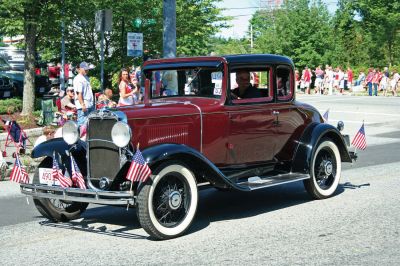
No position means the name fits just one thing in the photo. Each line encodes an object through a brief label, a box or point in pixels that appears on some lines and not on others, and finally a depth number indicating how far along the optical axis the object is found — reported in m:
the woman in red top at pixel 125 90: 14.30
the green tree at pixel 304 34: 46.38
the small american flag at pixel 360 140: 9.76
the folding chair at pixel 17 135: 12.40
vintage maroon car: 6.62
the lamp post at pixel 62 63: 22.34
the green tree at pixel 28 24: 17.18
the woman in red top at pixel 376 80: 36.50
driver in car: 8.01
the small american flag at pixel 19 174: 7.19
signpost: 14.98
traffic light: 22.55
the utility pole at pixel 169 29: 14.27
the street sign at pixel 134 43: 17.00
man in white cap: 13.62
